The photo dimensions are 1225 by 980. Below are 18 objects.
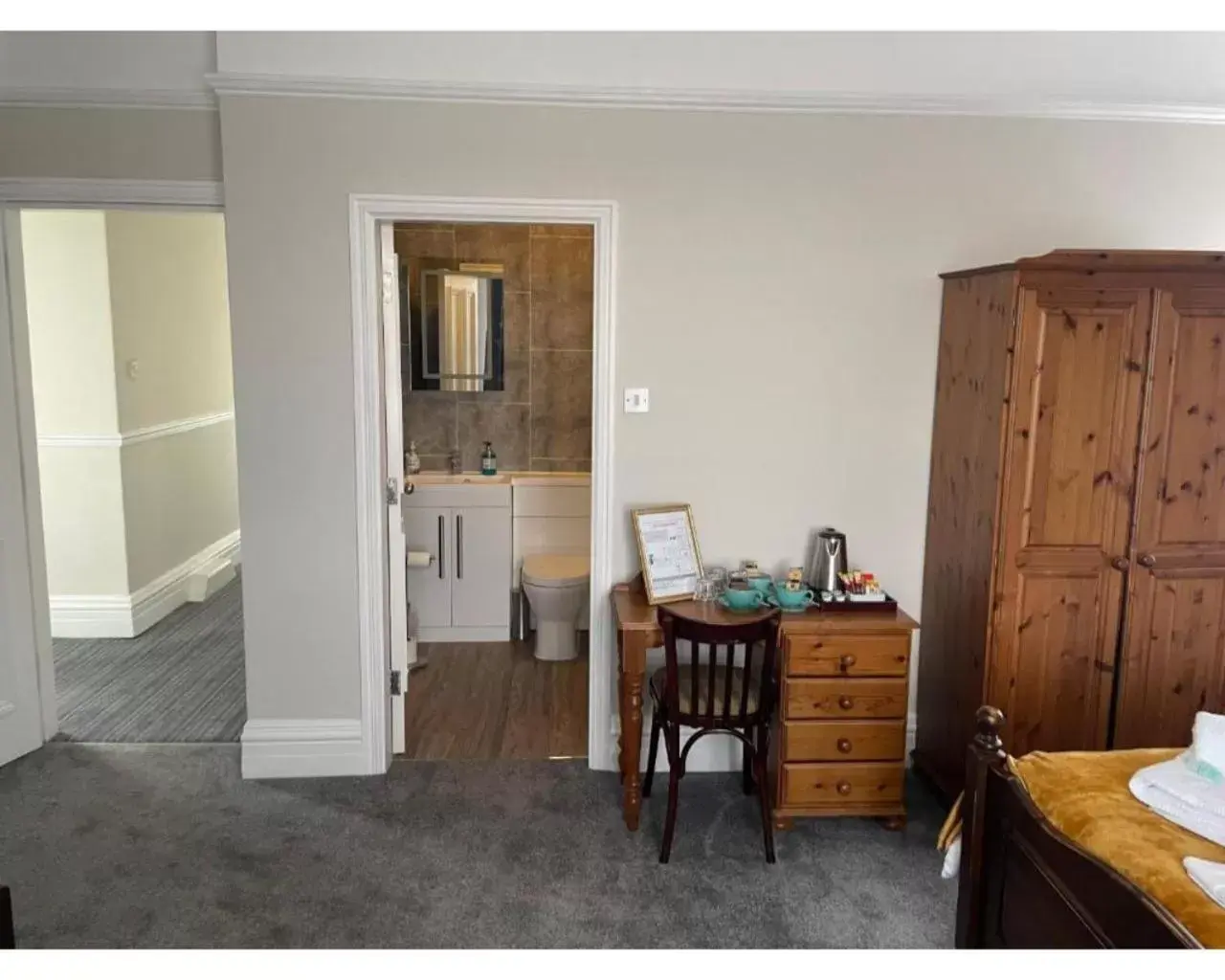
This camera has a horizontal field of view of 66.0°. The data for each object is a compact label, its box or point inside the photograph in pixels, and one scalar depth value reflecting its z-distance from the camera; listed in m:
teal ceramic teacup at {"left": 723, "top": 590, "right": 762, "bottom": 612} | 3.12
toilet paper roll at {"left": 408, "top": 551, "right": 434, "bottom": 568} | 4.65
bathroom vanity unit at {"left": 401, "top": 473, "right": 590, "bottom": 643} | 4.77
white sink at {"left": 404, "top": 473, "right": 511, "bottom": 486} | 4.77
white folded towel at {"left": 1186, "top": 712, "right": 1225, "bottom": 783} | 1.89
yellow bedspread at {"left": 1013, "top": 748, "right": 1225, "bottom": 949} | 1.58
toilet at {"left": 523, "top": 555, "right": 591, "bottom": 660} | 4.57
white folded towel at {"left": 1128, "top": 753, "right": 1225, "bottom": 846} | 1.80
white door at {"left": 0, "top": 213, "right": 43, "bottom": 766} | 3.44
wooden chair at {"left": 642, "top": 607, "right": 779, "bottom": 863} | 2.81
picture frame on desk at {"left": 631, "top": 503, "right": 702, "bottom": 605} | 3.24
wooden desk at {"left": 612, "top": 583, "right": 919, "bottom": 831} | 2.98
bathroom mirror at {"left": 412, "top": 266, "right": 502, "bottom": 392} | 4.93
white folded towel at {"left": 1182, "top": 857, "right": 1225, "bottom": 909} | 1.55
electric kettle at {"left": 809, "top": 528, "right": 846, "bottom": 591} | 3.27
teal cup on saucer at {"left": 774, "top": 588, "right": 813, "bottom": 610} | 3.13
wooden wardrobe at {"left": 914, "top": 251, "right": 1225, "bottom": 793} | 2.84
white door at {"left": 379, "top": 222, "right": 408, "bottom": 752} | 3.39
